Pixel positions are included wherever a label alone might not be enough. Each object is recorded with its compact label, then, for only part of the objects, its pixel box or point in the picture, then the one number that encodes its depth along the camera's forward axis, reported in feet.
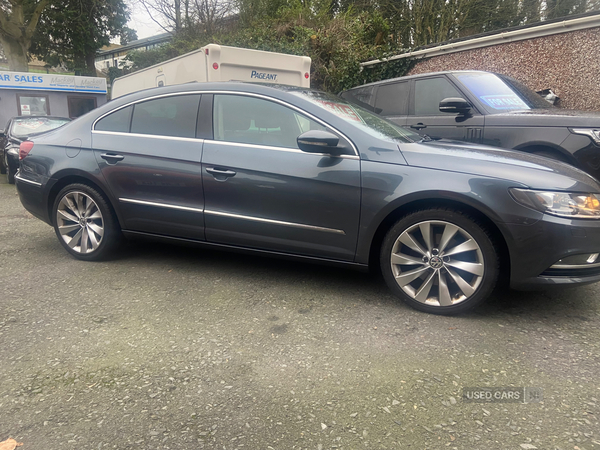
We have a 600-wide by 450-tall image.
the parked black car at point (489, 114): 15.14
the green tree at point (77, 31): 89.40
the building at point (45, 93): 66.69
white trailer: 22.67
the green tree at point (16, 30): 74.43
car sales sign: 66.03
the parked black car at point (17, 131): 31.83
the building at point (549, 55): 26.35
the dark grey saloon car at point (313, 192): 9.39
